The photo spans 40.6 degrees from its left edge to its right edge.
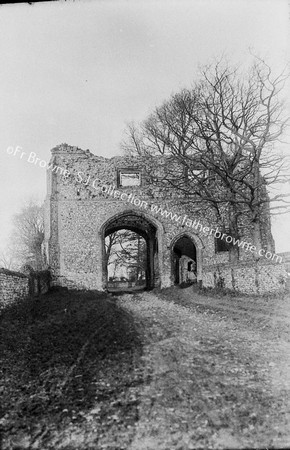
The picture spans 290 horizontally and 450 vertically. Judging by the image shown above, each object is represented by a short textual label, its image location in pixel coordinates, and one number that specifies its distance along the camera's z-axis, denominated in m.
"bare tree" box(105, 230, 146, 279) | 37.03
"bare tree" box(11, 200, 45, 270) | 43.25
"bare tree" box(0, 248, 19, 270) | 47.42
